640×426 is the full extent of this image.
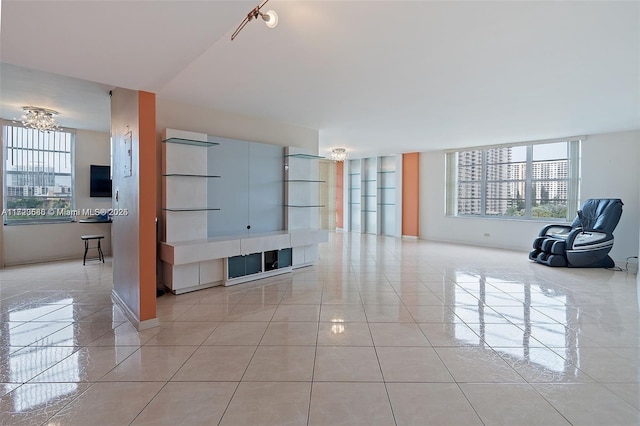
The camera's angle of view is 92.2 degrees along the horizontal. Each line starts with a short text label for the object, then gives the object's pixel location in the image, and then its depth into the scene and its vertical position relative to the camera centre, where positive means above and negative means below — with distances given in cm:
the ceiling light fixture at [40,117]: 517 +148
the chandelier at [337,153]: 873 +149
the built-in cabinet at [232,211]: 440 -10
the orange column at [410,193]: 1030 +44
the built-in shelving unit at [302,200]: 592 +11
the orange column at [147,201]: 322 +3
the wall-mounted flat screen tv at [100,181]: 704 +52
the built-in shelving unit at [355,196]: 1201 +38
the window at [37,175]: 617 +59
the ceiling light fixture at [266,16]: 227 +142
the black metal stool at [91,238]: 630 -78
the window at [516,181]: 756 +71
